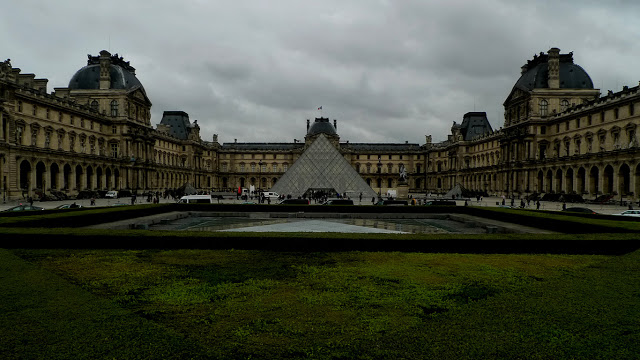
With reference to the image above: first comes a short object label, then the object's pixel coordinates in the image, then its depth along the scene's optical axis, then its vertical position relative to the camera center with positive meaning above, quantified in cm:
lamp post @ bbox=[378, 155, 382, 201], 10401 +119
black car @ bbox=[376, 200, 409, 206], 3295 -141
